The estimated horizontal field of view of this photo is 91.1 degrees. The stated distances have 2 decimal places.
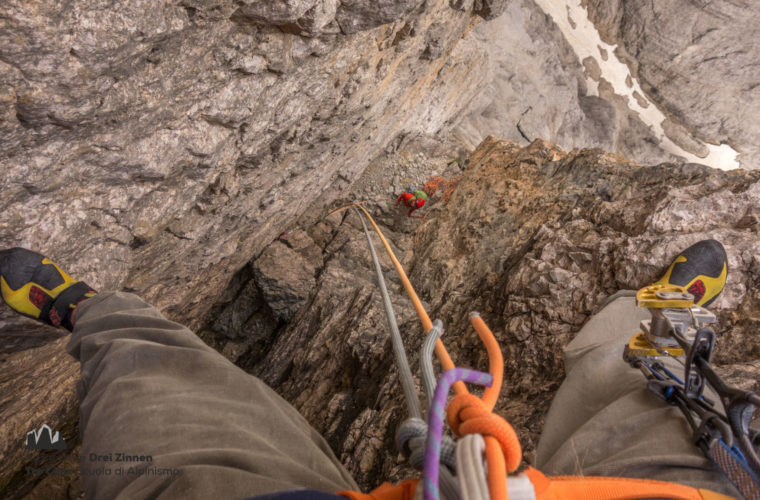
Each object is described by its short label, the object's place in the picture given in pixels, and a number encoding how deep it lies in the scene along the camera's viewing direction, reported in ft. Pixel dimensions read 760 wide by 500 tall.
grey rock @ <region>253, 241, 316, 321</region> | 11.60
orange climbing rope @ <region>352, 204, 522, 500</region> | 1.50
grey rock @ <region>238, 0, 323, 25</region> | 4.61
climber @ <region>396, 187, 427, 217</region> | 13.89
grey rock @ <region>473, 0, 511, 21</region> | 11.17
